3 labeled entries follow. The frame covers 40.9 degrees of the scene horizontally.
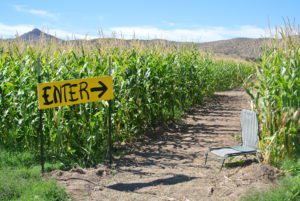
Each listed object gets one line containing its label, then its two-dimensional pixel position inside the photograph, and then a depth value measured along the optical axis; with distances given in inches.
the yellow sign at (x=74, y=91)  242.4
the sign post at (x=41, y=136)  246.0
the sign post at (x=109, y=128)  269.3
